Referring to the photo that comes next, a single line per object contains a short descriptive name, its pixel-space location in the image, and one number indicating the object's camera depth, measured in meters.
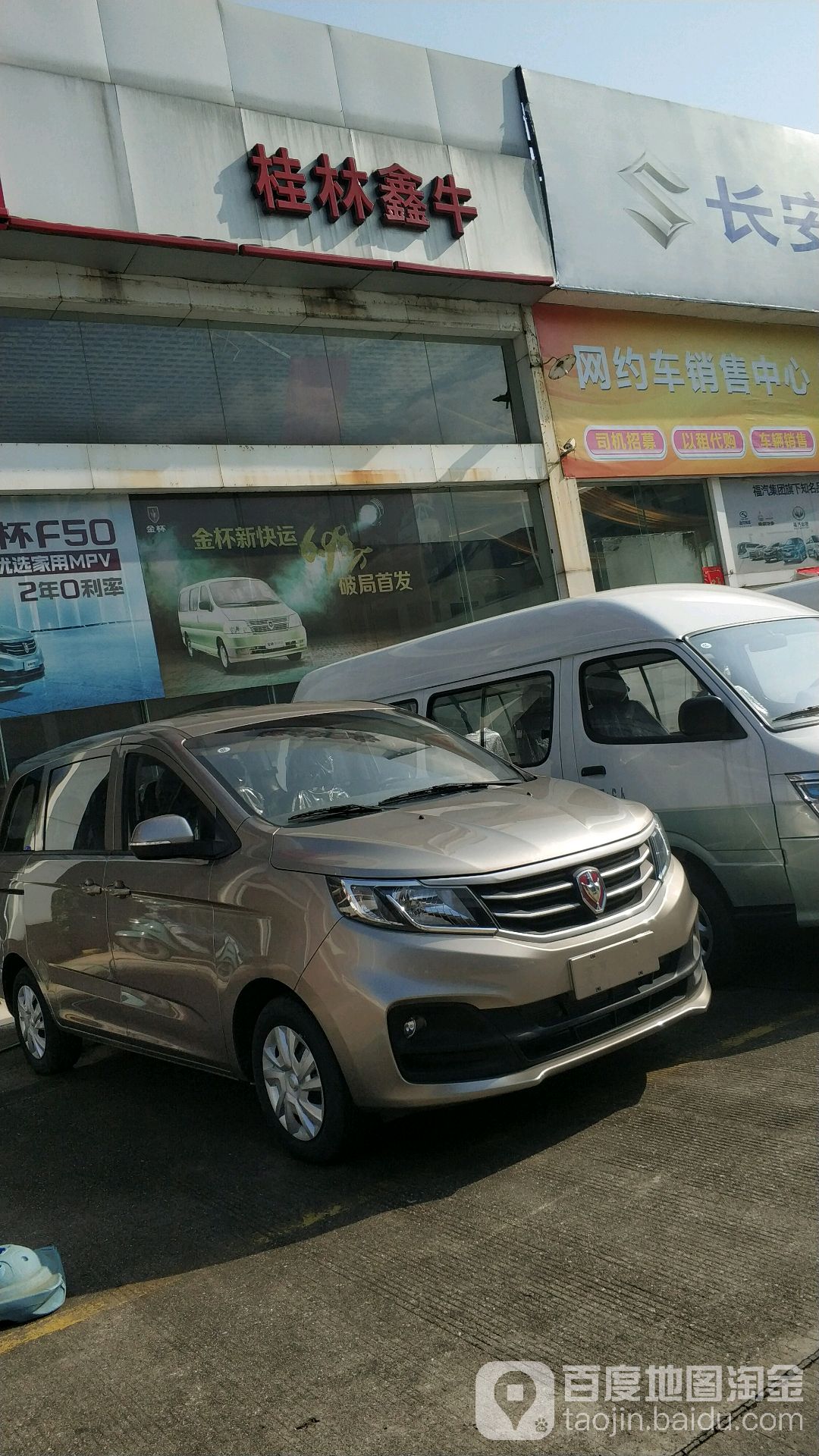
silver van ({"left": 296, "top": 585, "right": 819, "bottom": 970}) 5.86
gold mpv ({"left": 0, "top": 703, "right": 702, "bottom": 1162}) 4.14
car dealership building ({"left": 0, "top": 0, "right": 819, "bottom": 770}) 13.85
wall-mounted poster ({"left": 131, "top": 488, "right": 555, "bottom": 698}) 14.72
